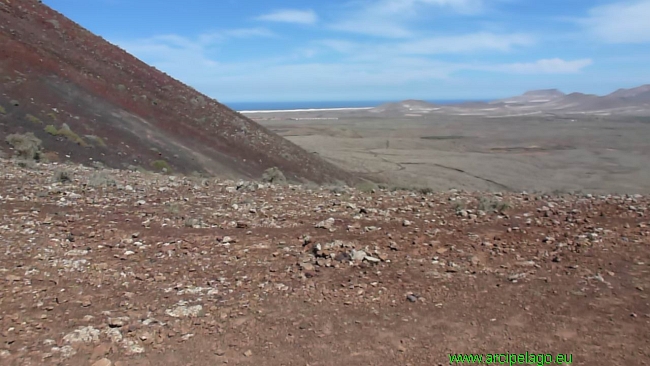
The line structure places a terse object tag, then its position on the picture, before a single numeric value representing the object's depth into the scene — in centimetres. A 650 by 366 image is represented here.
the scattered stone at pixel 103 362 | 447
